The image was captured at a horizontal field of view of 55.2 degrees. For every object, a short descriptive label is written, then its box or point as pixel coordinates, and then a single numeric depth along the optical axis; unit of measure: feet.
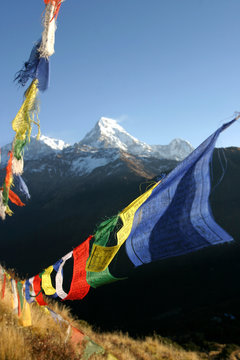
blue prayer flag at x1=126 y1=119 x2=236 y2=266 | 9.94
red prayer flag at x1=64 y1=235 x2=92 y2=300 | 14.97
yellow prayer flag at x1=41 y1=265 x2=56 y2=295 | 16.47
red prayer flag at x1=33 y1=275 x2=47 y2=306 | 16.97
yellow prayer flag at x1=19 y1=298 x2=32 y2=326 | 13.93
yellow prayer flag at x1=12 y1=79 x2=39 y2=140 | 15.25
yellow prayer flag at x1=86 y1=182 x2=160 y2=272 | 12.23
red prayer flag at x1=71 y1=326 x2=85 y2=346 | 13.90
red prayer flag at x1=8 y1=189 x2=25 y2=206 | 20.46
